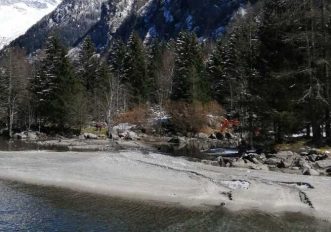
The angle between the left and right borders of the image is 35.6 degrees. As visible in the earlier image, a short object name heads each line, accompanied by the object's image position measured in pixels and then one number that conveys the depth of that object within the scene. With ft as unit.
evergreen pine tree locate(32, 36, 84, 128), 228.84
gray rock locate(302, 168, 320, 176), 99.14
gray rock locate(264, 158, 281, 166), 115.55
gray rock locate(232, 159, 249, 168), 113.80
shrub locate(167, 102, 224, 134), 224.53
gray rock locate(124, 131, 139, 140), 213.66
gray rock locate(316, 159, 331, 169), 106.79
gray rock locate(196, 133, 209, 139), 218.59
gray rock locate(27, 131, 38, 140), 214.28
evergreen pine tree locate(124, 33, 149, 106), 279.08
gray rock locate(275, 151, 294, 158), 122.21
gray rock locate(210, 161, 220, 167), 118.60
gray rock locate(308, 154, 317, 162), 114.15
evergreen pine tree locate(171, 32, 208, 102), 239.71
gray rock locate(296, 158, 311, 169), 107.25
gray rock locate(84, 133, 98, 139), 215.10
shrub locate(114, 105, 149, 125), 244.83
